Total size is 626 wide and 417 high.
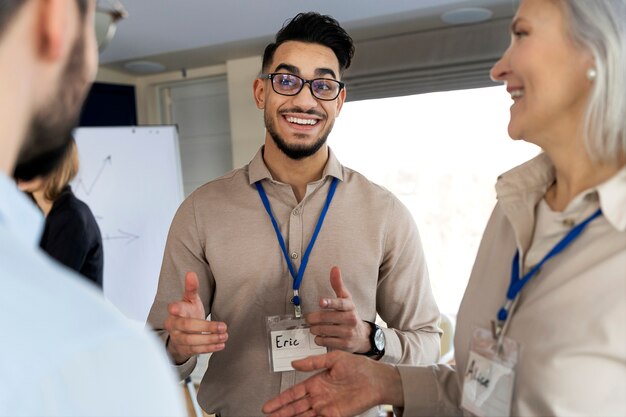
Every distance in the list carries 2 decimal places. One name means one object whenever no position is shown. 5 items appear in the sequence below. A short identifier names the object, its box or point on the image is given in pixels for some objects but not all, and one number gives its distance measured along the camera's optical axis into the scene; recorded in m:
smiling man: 1.69
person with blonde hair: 2.53
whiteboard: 4.19
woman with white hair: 0.98
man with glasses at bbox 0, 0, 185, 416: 0.44
